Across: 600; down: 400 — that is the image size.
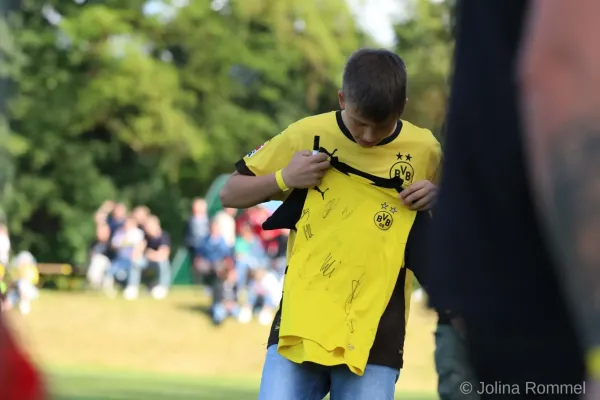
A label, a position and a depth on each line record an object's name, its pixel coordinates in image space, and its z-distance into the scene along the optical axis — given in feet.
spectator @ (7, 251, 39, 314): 75.41
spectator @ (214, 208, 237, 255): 73.10
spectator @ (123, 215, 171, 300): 80.02
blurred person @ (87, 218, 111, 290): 81.30
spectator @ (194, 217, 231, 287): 72.08
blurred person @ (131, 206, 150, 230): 80.63
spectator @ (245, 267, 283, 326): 71.05
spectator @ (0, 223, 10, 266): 55.93
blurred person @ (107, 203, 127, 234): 79.77
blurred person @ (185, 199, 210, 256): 75.77
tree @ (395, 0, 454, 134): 95.55
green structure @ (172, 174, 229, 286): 94.27
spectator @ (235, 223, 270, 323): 70.90
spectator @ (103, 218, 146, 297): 78.59
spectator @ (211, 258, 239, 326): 71.00
